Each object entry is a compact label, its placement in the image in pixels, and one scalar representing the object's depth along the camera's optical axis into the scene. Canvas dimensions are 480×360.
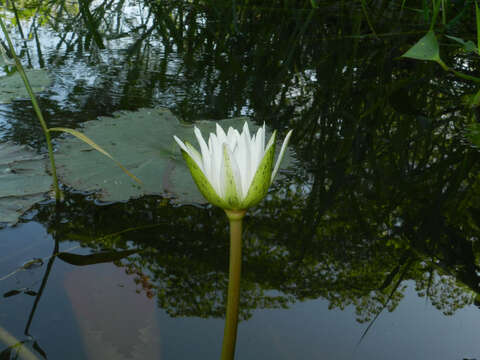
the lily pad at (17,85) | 1.56
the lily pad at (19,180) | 1.09
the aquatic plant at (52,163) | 1.13
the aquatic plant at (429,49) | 1.22
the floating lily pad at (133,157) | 1.16
